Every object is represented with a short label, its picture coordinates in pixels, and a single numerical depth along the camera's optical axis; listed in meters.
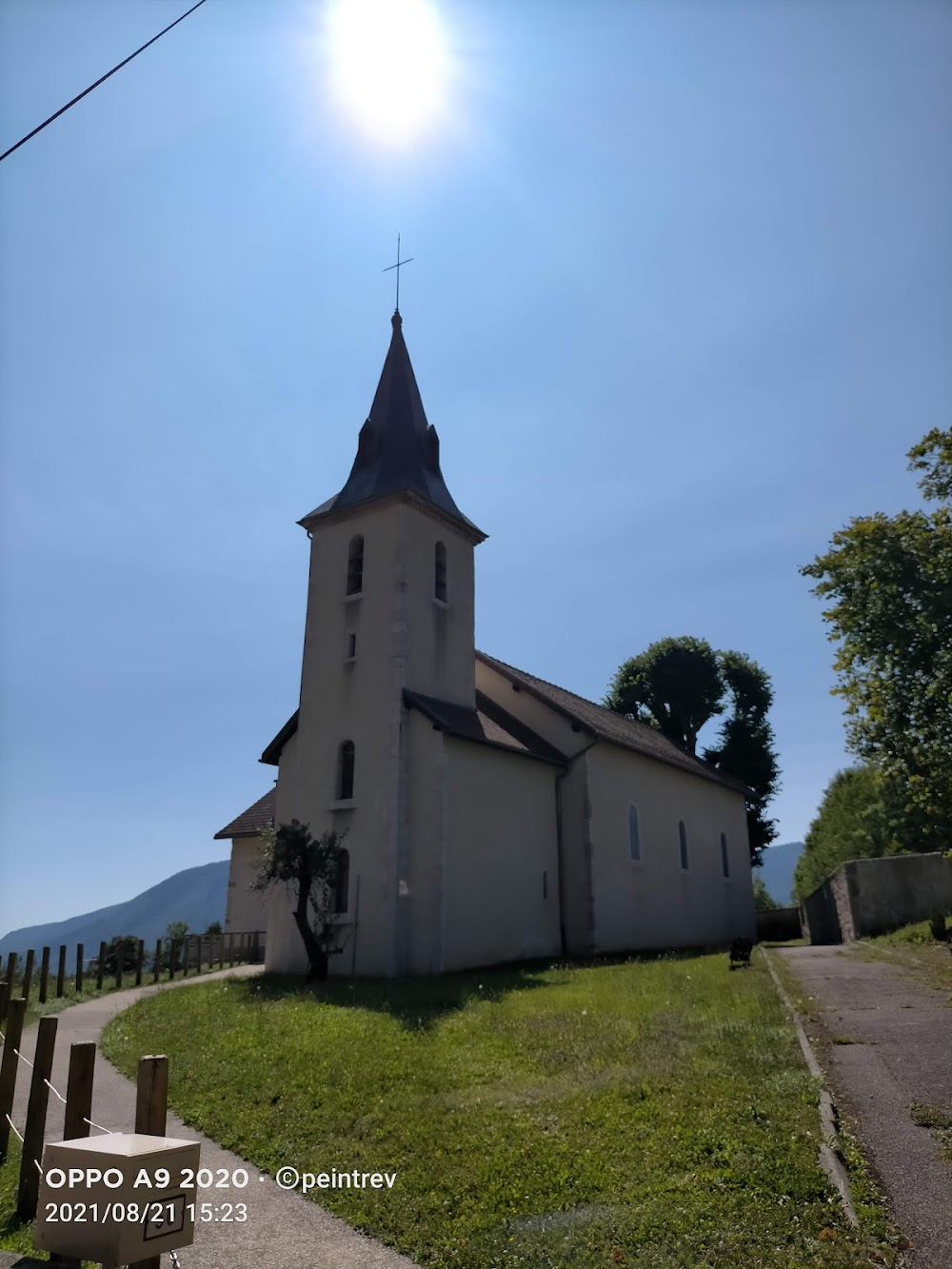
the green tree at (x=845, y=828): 43.41
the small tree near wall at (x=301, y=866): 18.42
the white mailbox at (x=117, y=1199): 3.71
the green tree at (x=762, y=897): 67.76
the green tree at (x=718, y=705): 43.25
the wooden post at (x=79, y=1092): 4.93
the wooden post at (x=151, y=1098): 4.45
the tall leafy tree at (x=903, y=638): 17.61
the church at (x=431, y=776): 19.83
